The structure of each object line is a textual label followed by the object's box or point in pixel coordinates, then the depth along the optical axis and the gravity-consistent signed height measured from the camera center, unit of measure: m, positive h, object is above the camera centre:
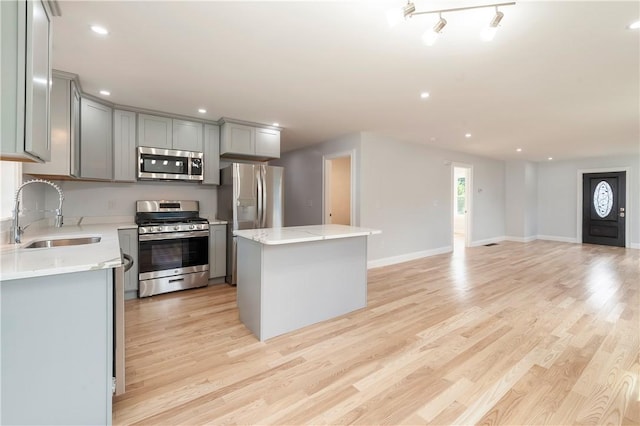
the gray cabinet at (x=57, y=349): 1.21 -0.62
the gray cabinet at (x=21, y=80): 1.25 +0.60
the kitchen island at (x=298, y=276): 2.50 -0.61
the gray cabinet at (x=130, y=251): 3.41 -0.48
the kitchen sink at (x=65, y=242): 2.18 -0.25
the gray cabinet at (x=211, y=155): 4.23 +0.85
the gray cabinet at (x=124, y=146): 3.58 +0.83
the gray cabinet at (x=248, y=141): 4.18 +1.07
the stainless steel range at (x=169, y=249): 3.52 -0.48
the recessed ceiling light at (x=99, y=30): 1.99 +1.28
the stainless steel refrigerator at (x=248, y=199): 4.05 +0.18
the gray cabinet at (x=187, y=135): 3.99 +1.08
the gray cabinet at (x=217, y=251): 4.02 -0.55
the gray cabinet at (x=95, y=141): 3.20 +0.82
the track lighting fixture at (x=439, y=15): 1.60 +1.12
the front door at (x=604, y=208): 7.30 +0.14
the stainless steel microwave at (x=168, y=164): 3.72 +0.64
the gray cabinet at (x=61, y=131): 2.69 +0.78
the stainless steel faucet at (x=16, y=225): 1.90 -0.10
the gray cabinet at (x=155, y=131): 3.75 +1.08
